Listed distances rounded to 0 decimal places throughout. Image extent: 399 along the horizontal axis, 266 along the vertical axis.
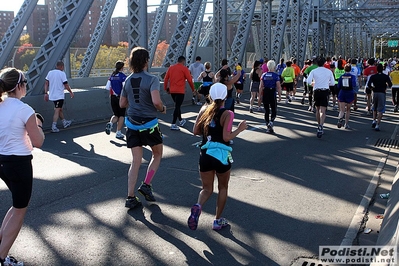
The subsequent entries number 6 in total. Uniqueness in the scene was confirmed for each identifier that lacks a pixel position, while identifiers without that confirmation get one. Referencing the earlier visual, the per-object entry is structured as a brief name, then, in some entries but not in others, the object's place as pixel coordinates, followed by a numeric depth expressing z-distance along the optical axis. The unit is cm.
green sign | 8994
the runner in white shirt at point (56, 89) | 1244
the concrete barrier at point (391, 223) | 412
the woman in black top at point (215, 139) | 523
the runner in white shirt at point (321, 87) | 1257
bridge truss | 1392
